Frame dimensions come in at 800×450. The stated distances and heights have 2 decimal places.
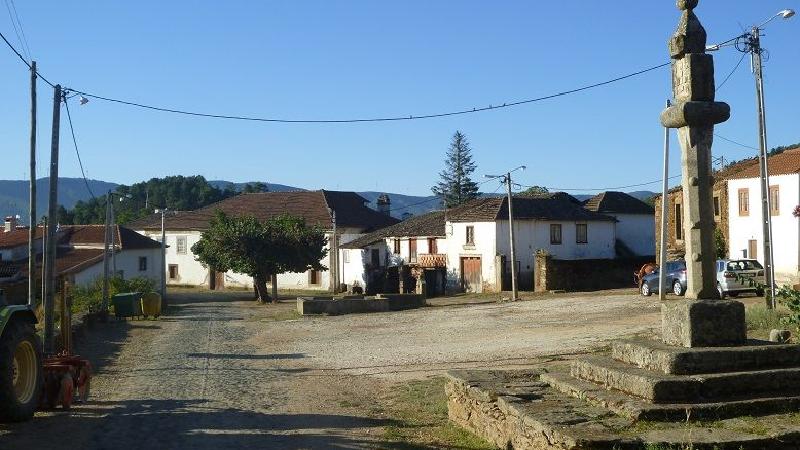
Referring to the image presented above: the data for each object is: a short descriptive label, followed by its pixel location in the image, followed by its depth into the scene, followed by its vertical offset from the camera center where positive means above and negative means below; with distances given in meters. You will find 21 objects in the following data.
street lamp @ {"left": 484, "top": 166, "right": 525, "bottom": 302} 39.41 +0.52
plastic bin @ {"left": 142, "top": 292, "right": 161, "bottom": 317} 35.69 -1.19
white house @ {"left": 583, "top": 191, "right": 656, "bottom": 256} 59.19 +3.45
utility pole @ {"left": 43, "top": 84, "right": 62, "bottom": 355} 17.55 +1.11
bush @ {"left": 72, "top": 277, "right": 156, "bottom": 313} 35.41 -0.57
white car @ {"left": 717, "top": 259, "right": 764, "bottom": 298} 29.56 -0.13
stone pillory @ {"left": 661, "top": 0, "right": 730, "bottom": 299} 9.14 +1.40
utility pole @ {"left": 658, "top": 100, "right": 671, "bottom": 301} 28.06 +1.03
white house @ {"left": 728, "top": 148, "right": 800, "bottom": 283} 36.84 +2.50
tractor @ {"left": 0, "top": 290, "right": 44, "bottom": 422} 9.95 -1.07
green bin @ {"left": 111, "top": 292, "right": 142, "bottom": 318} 33.25 -1.05
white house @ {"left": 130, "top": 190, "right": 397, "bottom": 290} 65.69 +4.54
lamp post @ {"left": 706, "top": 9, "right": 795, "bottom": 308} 23.88 +3.96
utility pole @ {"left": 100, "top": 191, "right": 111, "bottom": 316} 33.23 -0.43
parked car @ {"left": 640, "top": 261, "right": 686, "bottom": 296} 32.81 -0.48
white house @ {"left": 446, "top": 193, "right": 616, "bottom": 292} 49.28 +2.07
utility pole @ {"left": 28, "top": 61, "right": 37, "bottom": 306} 20.10 +1.43
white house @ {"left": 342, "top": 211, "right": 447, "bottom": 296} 53.32 +1.45
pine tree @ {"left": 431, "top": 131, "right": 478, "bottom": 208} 106.12 +11.72
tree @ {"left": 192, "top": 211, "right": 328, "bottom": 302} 47.84 +1.69
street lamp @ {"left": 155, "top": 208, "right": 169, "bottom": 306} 43.67 +0.32
